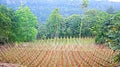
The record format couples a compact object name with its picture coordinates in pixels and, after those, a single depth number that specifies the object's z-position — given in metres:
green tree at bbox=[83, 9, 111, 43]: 84.36
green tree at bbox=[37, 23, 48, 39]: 86.62
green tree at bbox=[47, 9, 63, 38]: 85.81
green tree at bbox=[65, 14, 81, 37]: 84.31
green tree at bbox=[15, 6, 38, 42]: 59.20
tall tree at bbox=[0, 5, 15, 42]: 49.41
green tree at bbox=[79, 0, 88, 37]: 86.81
